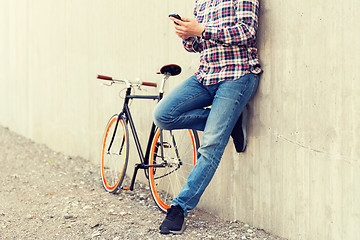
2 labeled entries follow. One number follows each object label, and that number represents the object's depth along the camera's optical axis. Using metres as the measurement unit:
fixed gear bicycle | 3.87
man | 3.13
